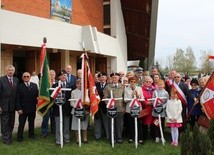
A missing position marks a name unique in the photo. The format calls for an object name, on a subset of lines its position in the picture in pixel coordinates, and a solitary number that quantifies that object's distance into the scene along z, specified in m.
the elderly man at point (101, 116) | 6.55
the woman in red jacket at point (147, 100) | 6.39
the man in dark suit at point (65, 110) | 6.25
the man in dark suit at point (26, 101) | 6.29
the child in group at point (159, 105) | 6.26
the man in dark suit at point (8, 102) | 6.06
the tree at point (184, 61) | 41.67
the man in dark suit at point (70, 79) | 6.48
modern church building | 11.22
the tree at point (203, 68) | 36.22
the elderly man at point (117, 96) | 6.26
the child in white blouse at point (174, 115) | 6.17
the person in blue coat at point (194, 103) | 6.33
